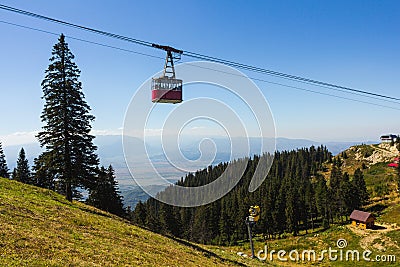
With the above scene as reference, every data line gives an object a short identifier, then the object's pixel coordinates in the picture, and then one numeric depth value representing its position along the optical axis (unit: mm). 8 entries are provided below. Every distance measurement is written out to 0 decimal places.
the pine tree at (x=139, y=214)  77750
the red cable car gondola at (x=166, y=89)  19625
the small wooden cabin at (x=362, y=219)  68188
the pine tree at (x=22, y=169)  71438
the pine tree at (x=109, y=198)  59094
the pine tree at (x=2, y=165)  71750
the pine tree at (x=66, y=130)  28328
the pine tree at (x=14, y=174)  73794
